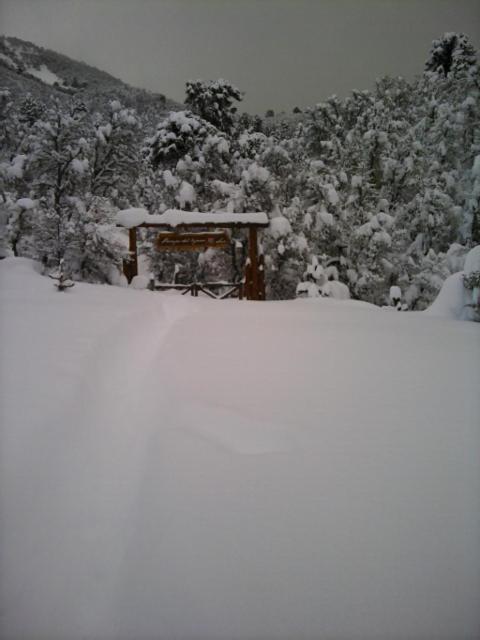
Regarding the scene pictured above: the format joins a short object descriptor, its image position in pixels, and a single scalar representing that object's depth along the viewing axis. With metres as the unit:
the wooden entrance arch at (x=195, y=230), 11.66
